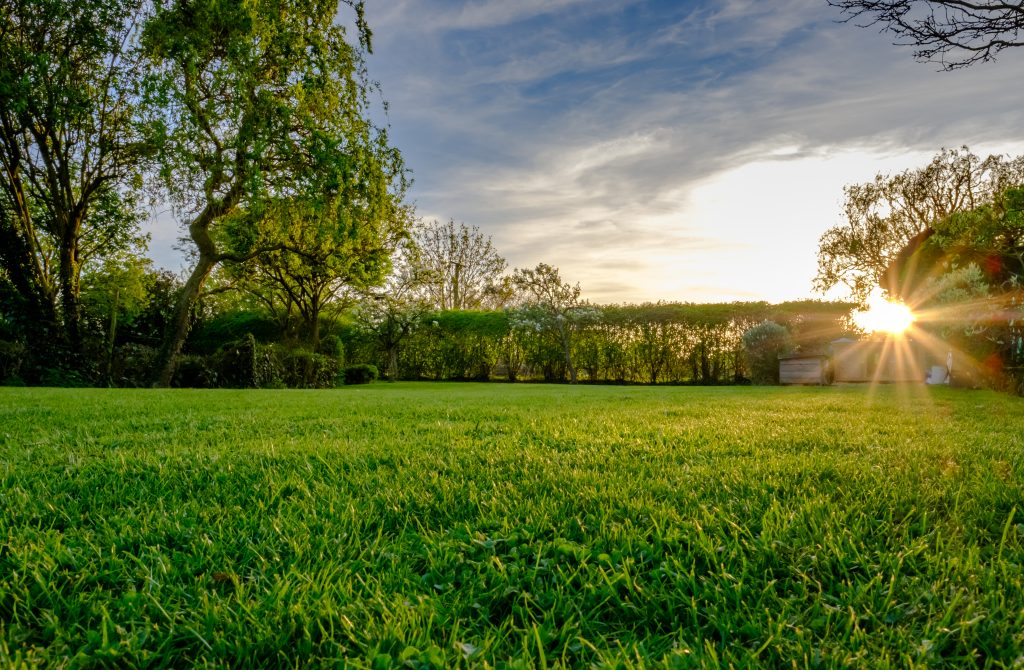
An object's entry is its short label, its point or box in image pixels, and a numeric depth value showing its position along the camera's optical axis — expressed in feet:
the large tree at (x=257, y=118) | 40.91
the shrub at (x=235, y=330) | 71.15
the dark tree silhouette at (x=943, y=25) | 19.72
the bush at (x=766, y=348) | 53.57
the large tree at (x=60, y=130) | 43.32
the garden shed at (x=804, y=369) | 49.08
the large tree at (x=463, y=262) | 109.70
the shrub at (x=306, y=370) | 49.26
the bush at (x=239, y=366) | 45.91
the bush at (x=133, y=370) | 43.50
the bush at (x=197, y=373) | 45.93
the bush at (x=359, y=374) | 59.94
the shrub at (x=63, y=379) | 42.70
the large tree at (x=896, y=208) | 66.39
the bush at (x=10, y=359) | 41.81
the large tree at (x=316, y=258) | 45.96
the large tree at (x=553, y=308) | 65.57
